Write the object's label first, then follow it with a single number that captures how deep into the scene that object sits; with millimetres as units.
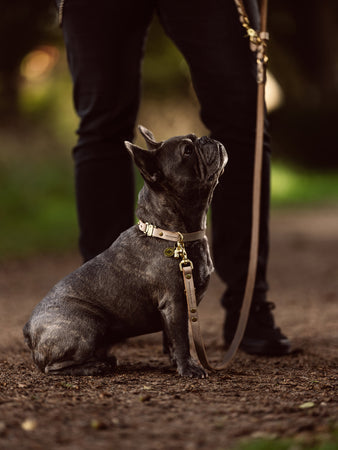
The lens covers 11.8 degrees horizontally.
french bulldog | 2575
